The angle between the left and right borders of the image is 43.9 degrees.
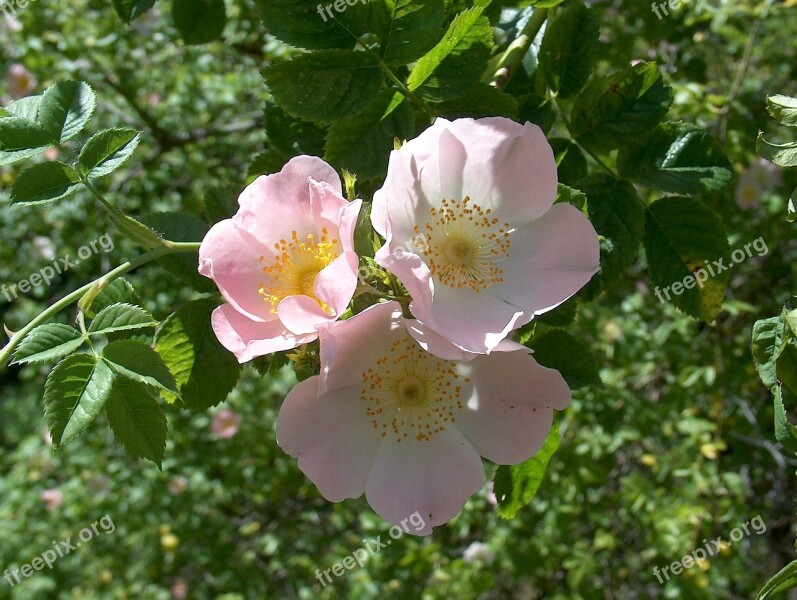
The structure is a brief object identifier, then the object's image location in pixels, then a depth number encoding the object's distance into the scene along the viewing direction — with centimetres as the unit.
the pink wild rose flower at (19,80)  60
